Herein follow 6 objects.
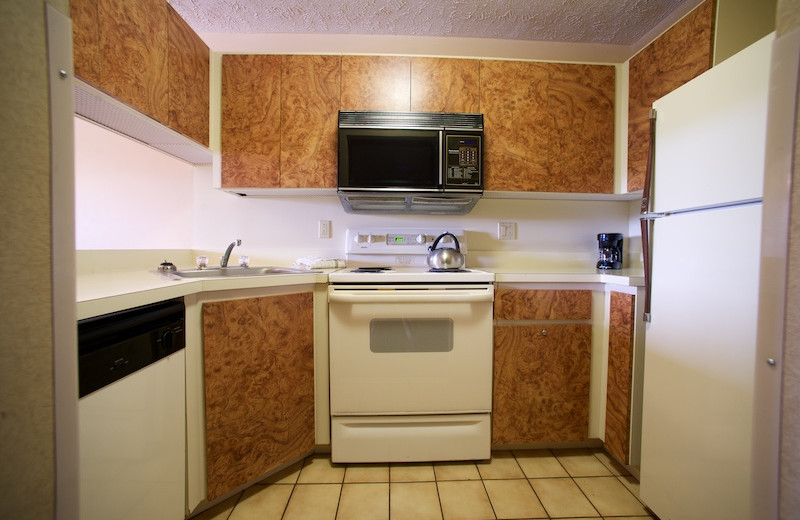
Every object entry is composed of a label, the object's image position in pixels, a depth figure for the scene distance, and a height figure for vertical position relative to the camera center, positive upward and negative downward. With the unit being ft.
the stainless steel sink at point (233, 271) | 4.90 -0.35
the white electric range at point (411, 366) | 4.36 -1.71
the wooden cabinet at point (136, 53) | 3.11 +2.31
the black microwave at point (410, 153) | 4.85 +1.69
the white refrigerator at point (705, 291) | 2.64 -0.36
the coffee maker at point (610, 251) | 5.52 +0.09
